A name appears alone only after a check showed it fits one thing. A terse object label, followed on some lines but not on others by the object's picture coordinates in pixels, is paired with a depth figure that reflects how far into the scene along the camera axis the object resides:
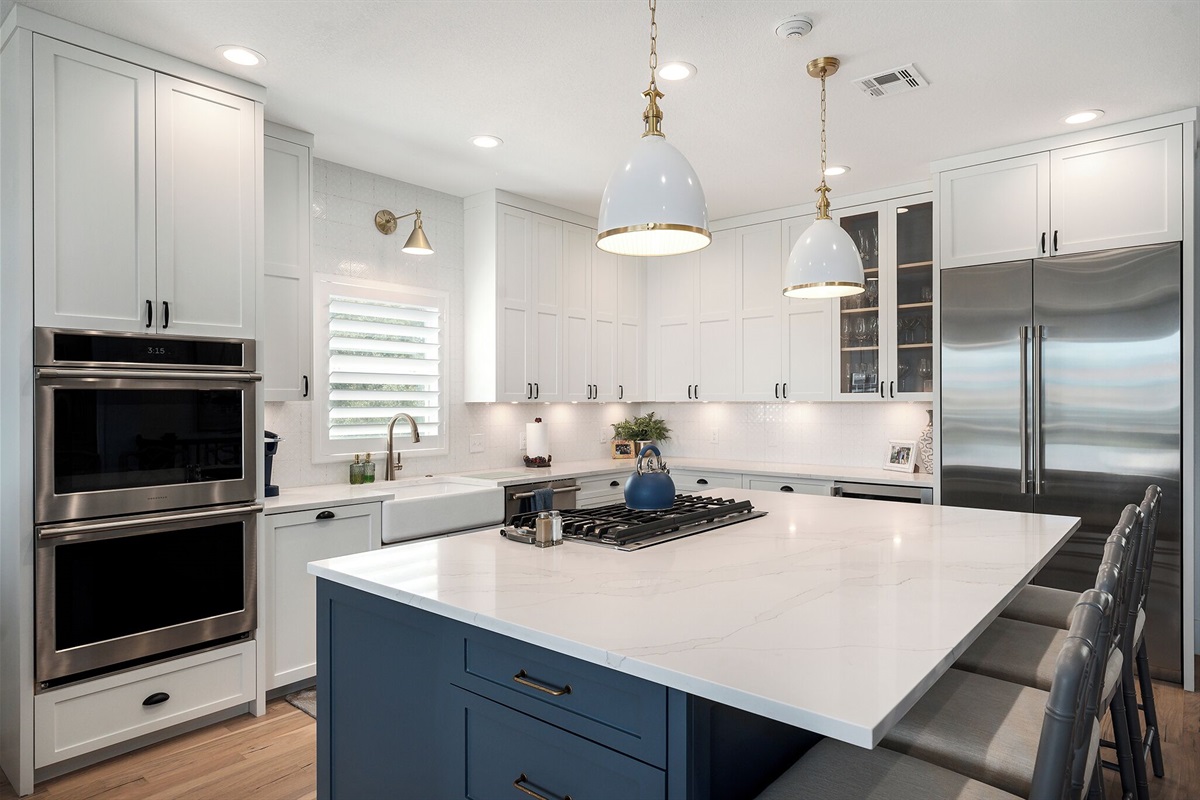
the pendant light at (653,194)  1.81
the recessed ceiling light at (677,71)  2.82
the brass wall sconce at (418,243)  3.73
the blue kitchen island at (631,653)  1.17
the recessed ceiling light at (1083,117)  3.31
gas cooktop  2.13
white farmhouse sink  3.55
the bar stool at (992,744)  1.03
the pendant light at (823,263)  2.59
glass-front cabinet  4.29
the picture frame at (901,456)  4.52
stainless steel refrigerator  3.33
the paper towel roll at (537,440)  4.86
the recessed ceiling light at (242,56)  2.69
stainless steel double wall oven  2.47
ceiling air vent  2.87
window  3.90
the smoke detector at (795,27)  2.48
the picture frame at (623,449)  5.60
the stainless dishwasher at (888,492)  4.05
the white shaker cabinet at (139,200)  2.48
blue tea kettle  2.48
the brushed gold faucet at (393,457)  4.00
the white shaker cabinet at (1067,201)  3.35
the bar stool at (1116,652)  1.68
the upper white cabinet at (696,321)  5.19
